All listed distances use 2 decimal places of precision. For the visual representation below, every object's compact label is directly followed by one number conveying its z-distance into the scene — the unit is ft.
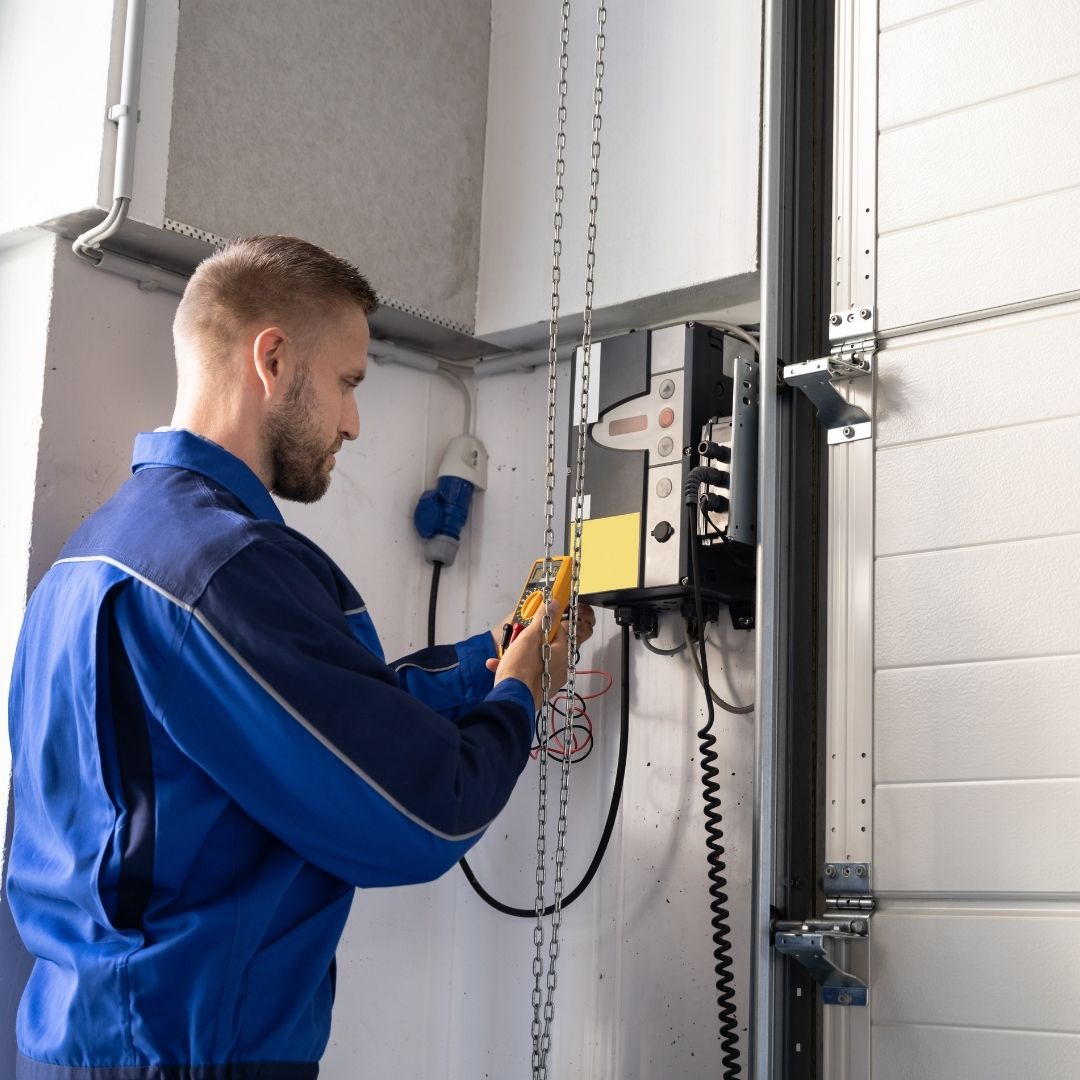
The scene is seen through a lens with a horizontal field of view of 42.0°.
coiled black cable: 7.96
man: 5.50
